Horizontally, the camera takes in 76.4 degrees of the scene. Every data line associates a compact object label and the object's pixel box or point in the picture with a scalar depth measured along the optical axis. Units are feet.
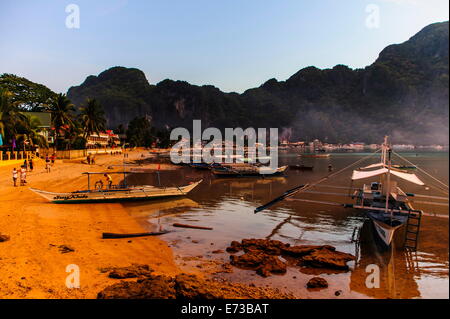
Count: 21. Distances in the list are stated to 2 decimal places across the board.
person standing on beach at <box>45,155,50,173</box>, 133.97
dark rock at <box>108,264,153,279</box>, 36.27
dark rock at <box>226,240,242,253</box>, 51.47
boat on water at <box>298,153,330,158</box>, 424.05
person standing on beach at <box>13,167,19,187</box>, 93.61
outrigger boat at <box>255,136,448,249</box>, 51.25
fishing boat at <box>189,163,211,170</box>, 217.97
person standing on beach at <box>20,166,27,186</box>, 97.04
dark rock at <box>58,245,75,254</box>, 44.26
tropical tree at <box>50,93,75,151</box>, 200.44
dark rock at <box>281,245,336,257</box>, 49.41
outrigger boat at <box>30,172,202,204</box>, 79.41
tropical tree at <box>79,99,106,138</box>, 250.16
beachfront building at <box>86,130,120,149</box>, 330.59
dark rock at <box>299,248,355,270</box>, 44.92
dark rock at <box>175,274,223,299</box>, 28.76
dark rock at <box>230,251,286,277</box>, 42.60
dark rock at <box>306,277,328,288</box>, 38.50
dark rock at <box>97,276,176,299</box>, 28.09
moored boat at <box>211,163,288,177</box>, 177.68
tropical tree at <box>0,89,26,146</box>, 137.18
